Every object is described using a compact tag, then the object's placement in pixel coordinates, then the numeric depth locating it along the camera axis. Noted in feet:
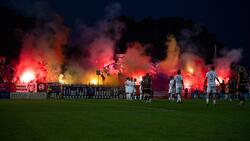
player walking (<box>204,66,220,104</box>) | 97.76
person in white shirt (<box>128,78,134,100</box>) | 157.79
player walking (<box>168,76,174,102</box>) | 133.39
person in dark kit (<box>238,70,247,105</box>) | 95.55
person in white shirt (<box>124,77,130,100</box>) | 158.38
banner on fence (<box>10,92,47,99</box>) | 157.07
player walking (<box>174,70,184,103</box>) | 110.48
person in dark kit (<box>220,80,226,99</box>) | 162.89
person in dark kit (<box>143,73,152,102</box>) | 113.70
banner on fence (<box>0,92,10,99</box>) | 153.45
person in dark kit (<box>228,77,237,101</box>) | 149.28
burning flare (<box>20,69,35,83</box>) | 228.80
